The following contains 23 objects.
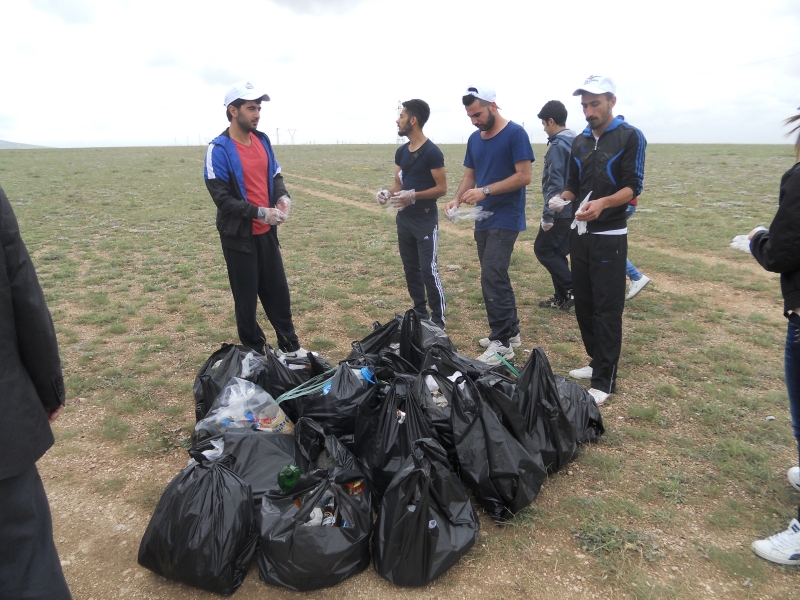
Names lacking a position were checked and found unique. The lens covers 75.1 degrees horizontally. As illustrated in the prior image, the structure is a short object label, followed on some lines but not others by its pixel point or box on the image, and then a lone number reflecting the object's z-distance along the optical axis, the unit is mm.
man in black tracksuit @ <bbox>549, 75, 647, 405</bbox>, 3457
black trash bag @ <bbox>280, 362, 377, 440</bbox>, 2941
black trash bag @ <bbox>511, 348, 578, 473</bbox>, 2875
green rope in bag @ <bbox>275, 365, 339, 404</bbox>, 3160
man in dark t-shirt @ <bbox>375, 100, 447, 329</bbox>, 4523
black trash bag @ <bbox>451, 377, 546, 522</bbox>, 2586
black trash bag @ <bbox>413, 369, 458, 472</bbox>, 2797
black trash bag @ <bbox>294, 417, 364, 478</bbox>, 2697
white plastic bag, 2980
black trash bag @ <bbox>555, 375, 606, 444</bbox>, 3163
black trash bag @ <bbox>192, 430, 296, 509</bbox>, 2631
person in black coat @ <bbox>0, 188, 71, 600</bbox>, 1546
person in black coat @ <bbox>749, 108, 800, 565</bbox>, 2141
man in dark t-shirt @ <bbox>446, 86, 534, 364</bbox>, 4168
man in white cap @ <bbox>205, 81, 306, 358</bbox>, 3637
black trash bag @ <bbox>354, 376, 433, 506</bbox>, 2646
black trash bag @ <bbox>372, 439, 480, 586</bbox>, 2242
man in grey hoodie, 5422
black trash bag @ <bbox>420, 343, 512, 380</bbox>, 3150
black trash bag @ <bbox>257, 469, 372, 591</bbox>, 2215
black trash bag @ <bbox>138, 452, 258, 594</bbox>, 2201
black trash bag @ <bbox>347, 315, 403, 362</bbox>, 3740
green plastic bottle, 2432
